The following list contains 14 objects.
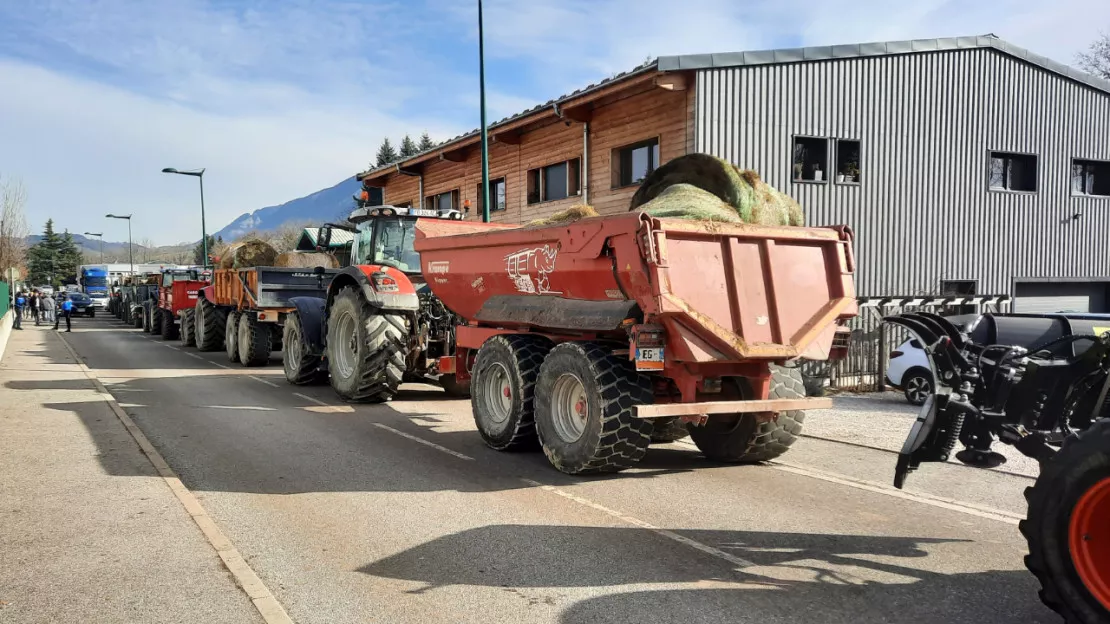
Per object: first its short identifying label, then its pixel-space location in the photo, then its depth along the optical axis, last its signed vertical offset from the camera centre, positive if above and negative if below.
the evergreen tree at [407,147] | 70.55 +12.61
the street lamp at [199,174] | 34.09 +5.06
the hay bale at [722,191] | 9.81 +1.34
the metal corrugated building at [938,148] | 15.57 +2.89
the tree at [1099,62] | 35.94 +9.97
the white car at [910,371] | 11.73 -1.20
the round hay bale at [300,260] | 20.72 +0.87
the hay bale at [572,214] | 8.97 +0.88
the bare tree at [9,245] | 41.38 +2.78
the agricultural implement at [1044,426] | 3.51 -0.72
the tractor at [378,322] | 10.43 -0.40
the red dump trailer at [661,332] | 6.13 -0.33
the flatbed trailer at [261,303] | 15.59 -0.18
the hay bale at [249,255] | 21.31 +1.02
